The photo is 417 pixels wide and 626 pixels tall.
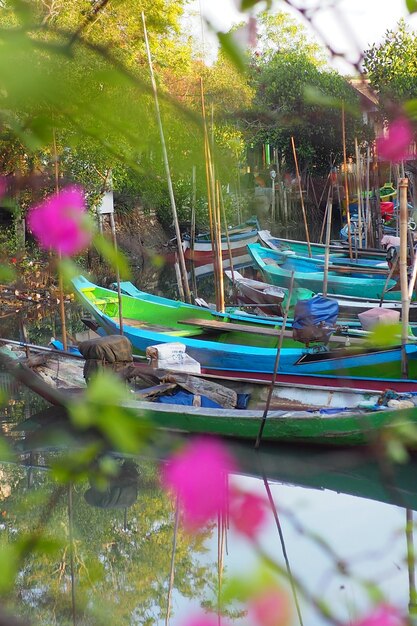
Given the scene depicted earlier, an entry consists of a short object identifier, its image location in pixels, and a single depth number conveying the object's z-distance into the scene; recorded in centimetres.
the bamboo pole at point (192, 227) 1209
